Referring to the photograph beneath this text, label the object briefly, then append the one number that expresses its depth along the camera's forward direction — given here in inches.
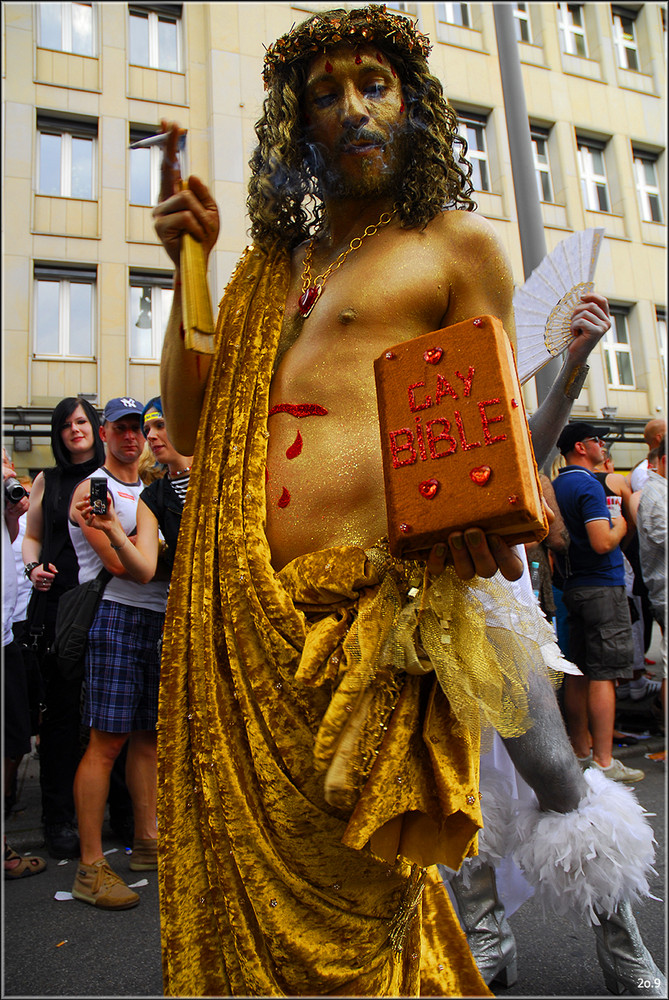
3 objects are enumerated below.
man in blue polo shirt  163.0
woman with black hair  143.1
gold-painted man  47.8
